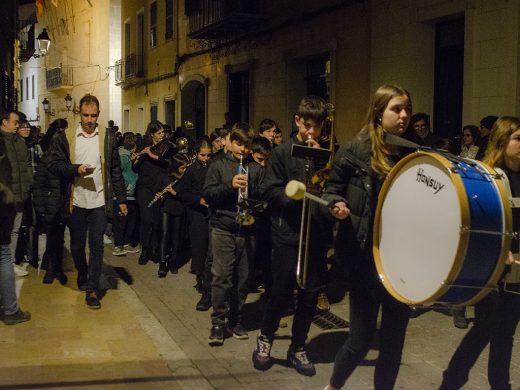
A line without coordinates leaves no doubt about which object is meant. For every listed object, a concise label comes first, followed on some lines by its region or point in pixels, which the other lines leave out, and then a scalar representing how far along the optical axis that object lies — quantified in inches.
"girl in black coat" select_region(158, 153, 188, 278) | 347.3
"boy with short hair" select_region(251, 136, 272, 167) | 236.4
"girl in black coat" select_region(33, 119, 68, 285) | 283.7
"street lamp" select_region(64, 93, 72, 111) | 1375.6
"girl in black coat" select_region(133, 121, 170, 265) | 374.3
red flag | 596.1
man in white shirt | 271.3
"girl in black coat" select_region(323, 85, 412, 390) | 151.9
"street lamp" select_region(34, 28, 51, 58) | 874.8
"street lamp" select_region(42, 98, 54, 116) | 1630.2
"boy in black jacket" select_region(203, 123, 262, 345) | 224.7
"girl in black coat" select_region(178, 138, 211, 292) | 300.4
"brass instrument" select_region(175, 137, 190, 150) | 392.3
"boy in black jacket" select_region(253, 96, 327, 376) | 190.9
